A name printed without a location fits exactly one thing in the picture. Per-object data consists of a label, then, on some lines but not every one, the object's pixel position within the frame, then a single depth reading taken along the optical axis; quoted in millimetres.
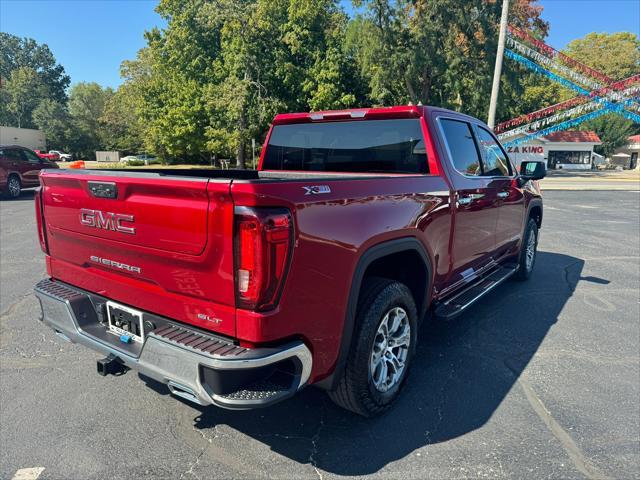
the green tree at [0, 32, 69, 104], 100625
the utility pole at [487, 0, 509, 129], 17061
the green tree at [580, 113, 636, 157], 56906
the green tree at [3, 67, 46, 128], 76438
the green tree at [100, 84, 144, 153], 52312
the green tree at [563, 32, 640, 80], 63062
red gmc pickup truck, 2004
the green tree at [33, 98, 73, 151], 64812
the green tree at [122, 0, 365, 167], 27797
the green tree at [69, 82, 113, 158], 65125
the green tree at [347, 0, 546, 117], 25516
